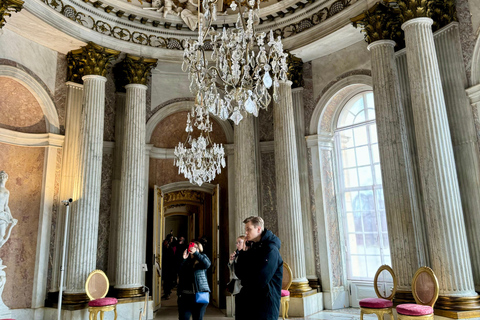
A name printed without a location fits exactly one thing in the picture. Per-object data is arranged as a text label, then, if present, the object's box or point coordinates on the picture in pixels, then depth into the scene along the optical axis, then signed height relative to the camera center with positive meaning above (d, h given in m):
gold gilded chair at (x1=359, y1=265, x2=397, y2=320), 5.24 -0.97
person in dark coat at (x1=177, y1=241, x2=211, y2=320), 4.29 -0.48
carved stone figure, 5.55 +0.43
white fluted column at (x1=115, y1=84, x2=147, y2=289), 6.88 +0.95
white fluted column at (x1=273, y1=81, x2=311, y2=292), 6.92 +0.94
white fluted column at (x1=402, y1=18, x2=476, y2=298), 4.86 +0.88
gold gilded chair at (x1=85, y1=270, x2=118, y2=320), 5.86 -0.78
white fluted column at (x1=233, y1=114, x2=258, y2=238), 7.57 +1.41
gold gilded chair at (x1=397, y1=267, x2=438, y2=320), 4.45 -0.78
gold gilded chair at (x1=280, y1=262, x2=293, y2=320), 6.26 -0.84
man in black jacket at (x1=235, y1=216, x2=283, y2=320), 2.45 -0.23
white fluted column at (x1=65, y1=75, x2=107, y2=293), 6.38 +0.99
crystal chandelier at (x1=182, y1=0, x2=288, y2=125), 3.90 +1.84
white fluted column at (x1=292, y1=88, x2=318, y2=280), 7.64 +1.27
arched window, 7.50 +0.98
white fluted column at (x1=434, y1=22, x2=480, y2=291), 5.33 +1.52
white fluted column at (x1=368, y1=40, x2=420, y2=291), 5.60 +1.12
